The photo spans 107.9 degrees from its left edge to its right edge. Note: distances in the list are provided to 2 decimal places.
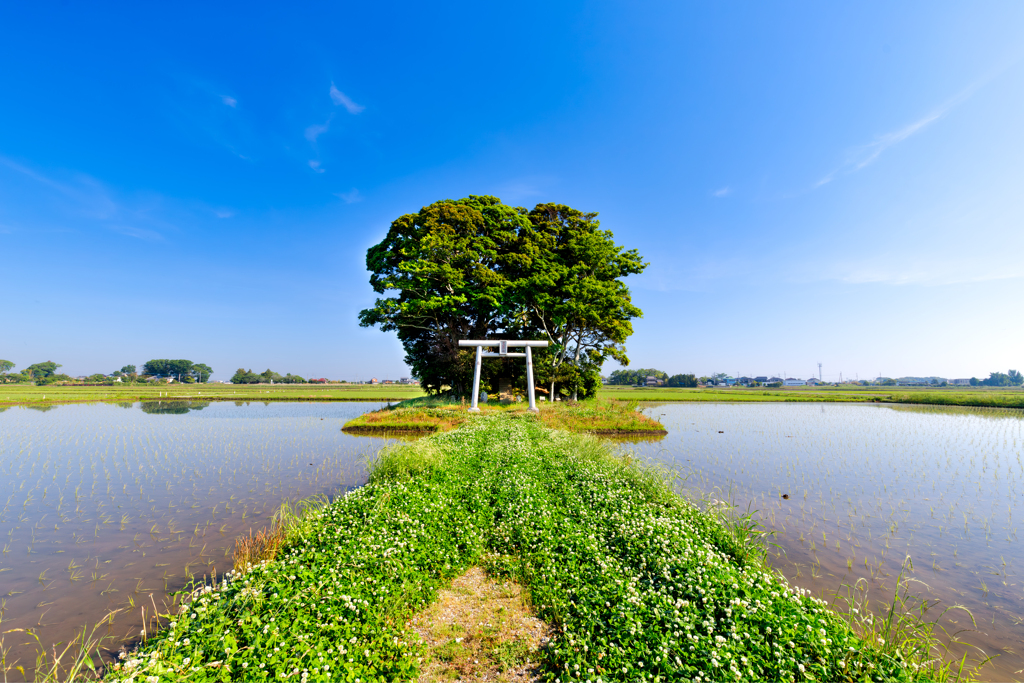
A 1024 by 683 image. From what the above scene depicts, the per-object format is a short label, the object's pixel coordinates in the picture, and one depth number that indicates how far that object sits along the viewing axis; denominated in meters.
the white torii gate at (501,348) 25.25
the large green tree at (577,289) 27.42
